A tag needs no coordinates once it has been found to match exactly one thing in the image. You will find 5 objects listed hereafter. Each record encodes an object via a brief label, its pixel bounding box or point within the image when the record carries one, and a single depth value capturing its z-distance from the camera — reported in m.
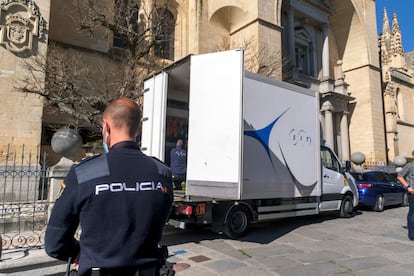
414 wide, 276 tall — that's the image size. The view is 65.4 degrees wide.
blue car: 11.78
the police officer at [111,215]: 1.67
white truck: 6.41
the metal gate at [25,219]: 7.16
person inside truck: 8.06
